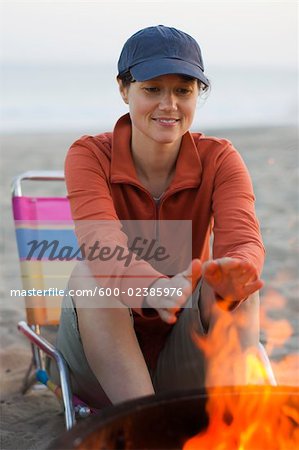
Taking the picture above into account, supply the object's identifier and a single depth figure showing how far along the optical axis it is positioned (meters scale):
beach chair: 5.22
